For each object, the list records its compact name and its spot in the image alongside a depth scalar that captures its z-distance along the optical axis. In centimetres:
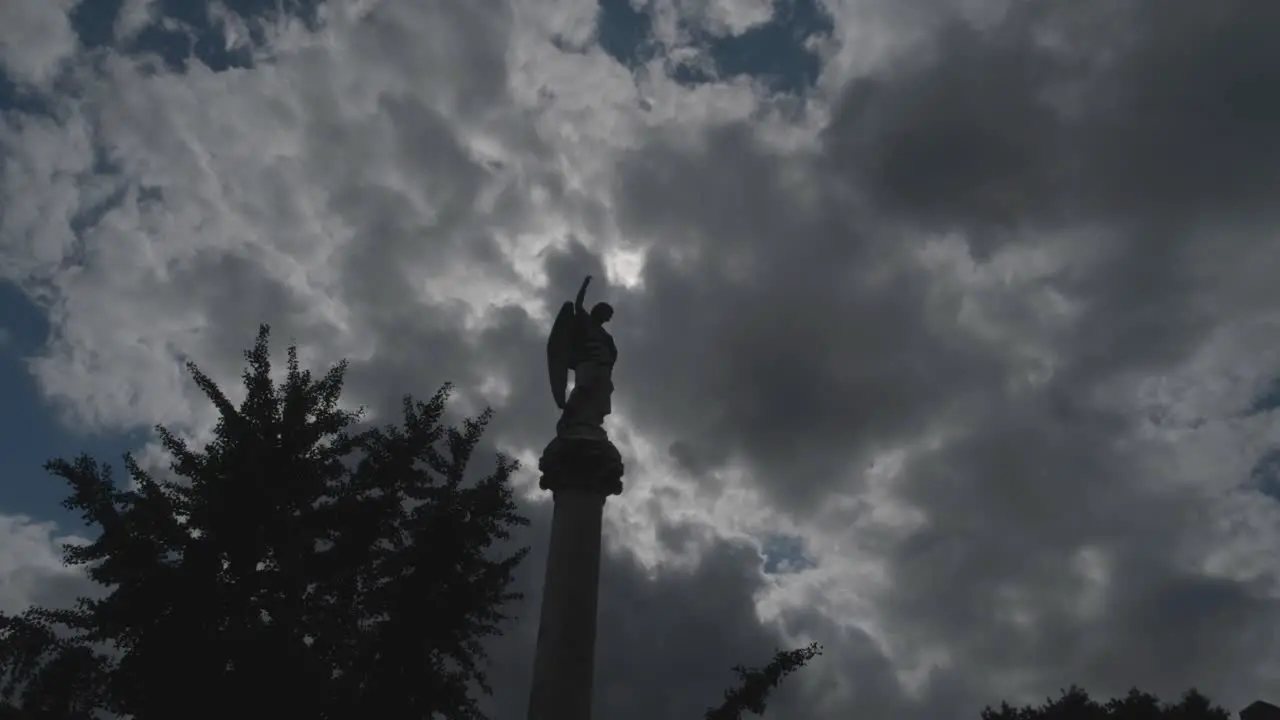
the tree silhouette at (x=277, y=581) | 1608
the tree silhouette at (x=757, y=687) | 1539
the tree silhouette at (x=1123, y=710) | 4203
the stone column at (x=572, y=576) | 1284
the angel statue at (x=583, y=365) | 1543
